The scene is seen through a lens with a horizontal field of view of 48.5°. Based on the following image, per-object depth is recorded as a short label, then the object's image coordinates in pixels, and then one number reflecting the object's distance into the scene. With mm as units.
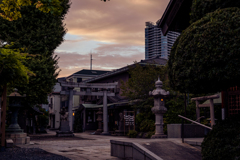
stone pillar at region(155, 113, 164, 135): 15578
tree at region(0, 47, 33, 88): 10055
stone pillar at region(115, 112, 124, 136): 24359
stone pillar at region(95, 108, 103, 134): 27834
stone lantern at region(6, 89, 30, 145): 15180
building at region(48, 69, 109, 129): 46094
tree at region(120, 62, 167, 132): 20258
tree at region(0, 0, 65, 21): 7039
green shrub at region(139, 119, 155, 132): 19188
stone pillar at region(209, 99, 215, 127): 9958
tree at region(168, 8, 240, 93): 4887
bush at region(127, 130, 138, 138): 20469
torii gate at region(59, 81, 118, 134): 25281
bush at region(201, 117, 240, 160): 5020
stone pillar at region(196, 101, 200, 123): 12512
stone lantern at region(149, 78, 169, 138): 15500
